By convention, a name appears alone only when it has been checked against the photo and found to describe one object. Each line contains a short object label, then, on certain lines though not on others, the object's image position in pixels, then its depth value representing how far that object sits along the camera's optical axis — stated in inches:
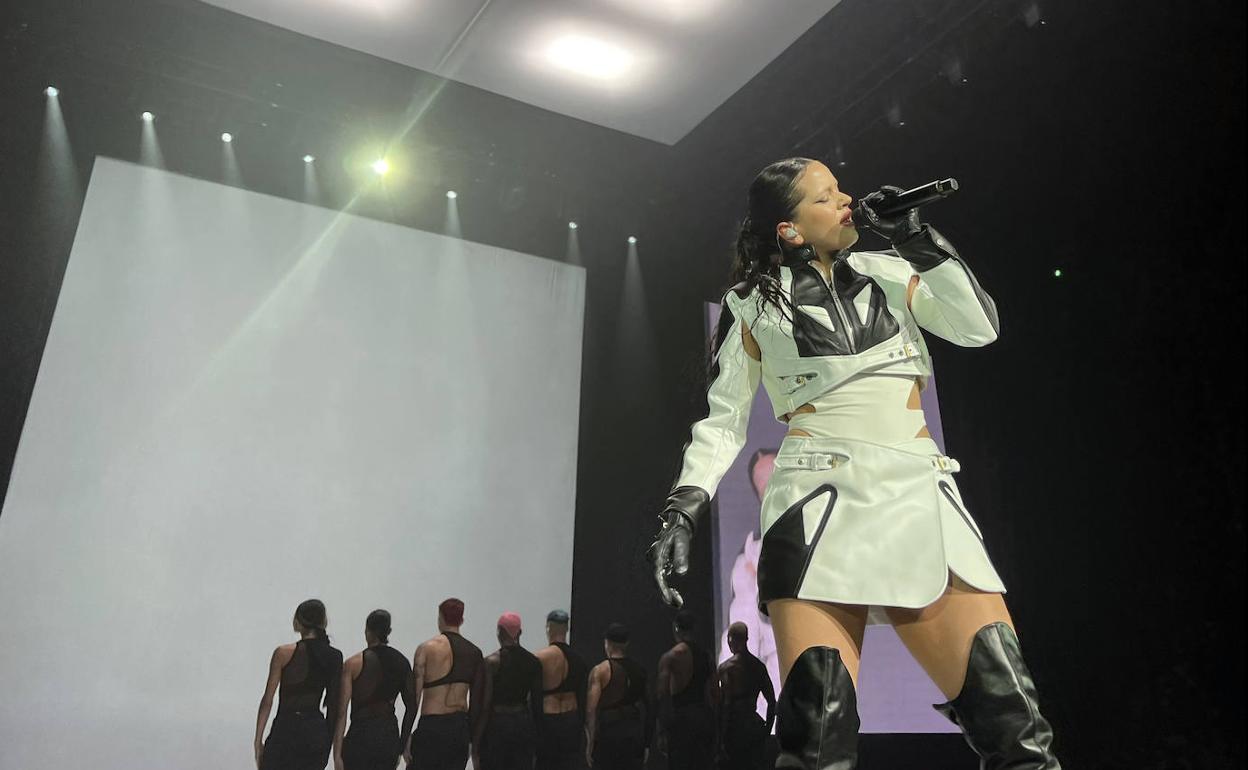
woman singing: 65.2
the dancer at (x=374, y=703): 209.2
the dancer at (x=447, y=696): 217.0
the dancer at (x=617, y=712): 227.1
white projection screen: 213.0
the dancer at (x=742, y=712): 220.2
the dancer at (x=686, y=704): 220.4
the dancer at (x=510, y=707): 220.4
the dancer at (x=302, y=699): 207.2
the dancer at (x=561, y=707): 227.9
